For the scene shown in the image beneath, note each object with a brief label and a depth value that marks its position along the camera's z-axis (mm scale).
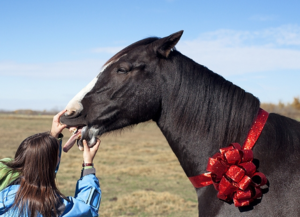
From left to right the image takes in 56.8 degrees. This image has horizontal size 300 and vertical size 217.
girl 2146
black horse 2441
